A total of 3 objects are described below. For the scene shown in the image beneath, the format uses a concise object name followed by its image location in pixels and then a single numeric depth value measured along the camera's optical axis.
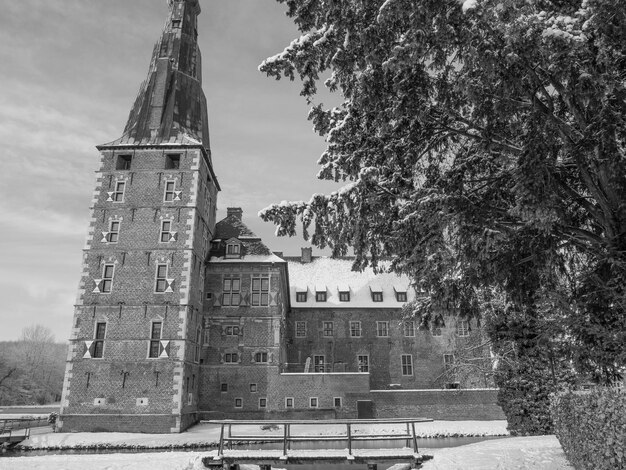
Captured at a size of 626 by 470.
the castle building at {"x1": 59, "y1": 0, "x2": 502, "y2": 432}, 24.45
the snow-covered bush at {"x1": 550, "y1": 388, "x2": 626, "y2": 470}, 5.59
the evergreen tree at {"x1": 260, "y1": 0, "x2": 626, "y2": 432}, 5.47
